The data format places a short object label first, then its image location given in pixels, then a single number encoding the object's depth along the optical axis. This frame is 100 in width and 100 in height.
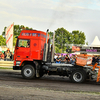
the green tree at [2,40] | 79.28
